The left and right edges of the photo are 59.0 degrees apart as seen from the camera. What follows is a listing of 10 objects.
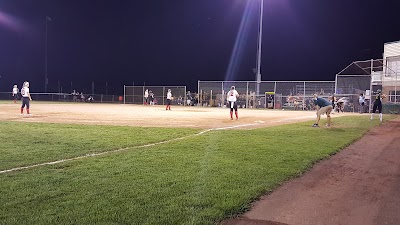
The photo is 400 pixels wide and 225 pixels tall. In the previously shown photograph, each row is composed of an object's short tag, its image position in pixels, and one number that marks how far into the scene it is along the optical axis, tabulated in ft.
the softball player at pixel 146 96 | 141.55
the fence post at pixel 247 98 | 128.96
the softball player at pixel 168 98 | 99.18
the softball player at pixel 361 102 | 103.23
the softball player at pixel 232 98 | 62.75
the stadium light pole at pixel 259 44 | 118.74
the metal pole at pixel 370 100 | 100.09
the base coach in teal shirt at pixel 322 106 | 51.85
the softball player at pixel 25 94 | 63.10
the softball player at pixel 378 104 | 64.18
